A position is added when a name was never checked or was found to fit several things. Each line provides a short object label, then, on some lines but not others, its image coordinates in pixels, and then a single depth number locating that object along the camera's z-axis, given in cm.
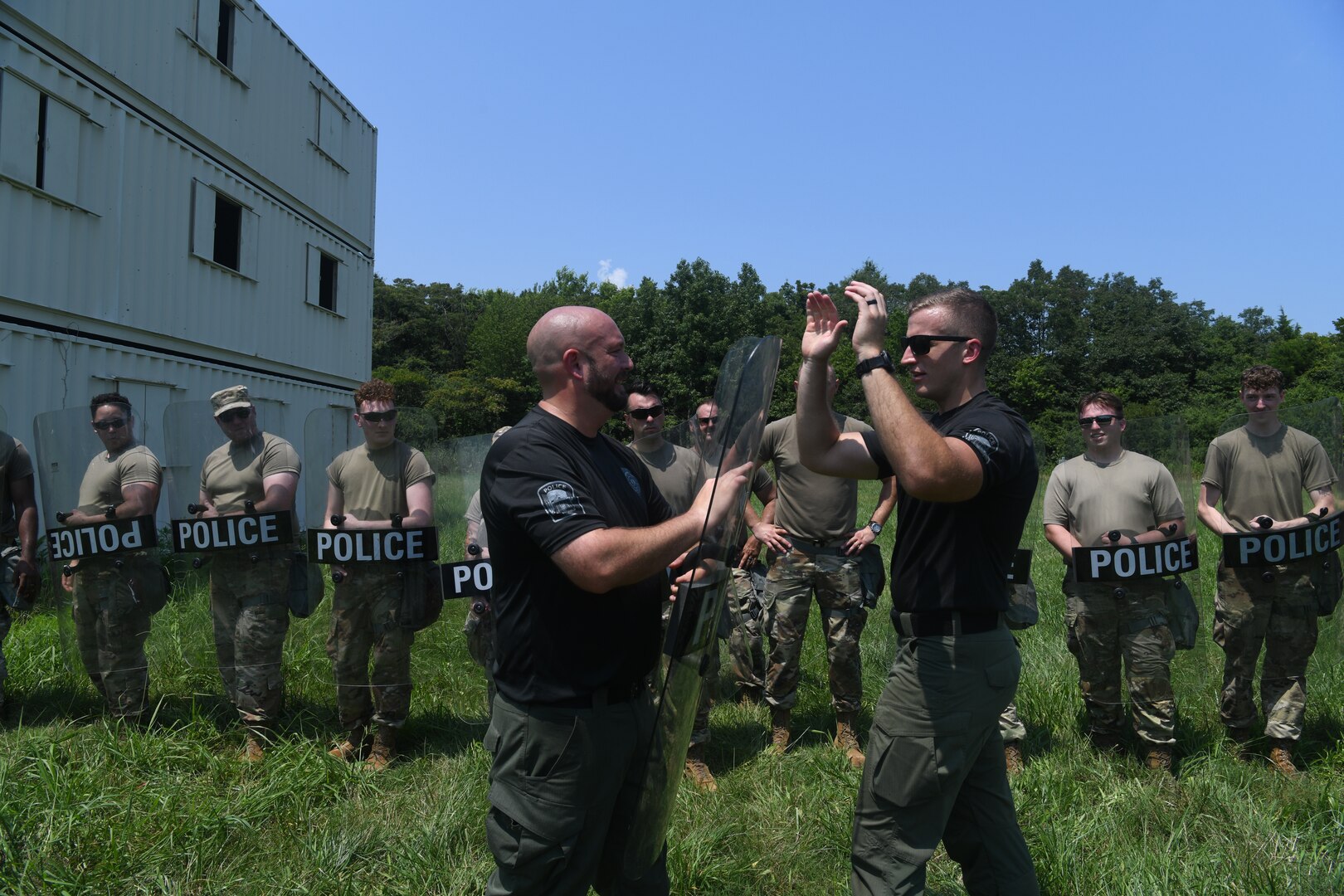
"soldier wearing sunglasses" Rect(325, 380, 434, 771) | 489
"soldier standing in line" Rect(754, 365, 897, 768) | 515
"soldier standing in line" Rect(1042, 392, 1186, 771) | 461
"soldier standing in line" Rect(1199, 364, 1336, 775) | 473
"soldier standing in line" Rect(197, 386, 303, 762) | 495
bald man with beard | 212
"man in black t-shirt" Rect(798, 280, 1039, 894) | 233
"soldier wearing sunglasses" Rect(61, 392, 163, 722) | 522
